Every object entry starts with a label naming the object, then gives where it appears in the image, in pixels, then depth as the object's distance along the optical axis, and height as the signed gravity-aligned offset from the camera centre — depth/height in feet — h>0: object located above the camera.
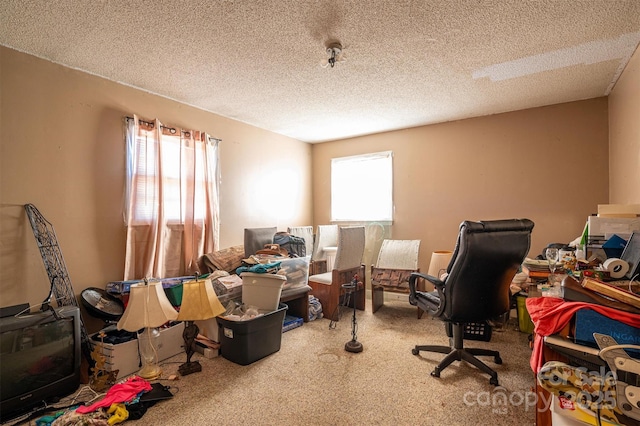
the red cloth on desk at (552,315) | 3.66 -1.43
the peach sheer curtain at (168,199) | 9.67 +0.52
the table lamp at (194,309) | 7.40 -2.35
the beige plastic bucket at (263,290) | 8.88 -2.27
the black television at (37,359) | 5.81 -2.96
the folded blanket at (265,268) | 9.20 -1.71
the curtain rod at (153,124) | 9.74 +3.02
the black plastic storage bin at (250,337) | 8.00 -3.39
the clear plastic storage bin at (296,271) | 10.57 -2.09
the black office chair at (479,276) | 6.59 -1.47
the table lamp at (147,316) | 6.91 -2.38
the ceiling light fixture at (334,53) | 7.38 +4.00
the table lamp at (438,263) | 11.47 -1.96
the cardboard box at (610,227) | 6.76 -0.38
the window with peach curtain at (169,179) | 9.82 +1.22
